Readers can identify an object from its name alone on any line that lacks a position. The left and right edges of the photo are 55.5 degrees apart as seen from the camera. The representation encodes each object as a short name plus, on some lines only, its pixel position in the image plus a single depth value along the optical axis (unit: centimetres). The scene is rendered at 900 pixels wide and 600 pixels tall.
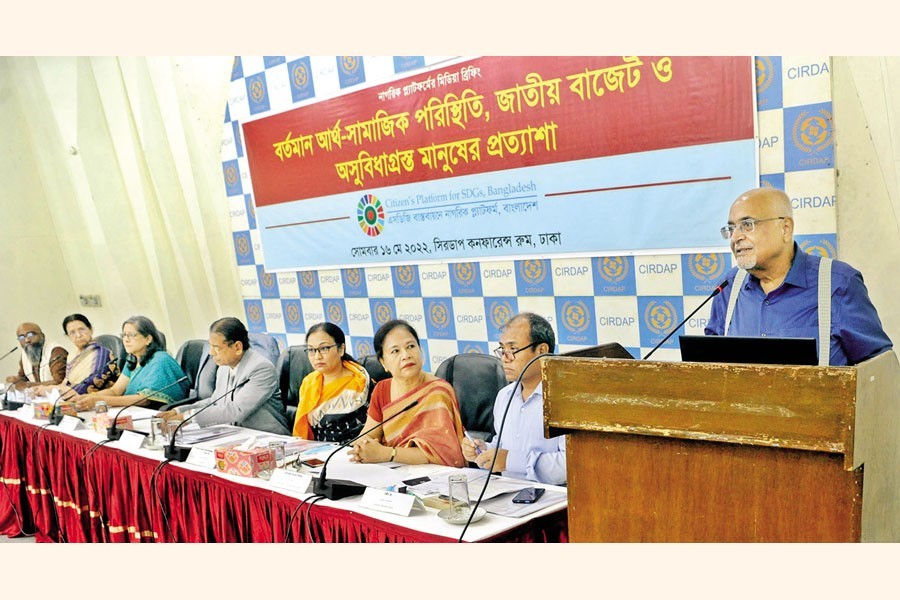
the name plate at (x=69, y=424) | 393
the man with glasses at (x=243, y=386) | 404
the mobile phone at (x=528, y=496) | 233
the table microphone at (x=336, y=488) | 254
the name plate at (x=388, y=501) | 234
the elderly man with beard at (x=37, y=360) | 561
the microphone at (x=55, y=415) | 414
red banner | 304
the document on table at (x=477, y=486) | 245
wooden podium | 133
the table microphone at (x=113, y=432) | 361
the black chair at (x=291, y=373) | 426
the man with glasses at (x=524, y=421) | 266
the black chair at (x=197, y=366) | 482
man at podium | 228
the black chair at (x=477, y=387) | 328
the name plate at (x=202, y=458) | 312
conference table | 228
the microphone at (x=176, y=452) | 321
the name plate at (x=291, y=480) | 266
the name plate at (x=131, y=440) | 346
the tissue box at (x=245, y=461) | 288
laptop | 144
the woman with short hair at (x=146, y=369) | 491
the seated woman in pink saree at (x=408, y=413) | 298
